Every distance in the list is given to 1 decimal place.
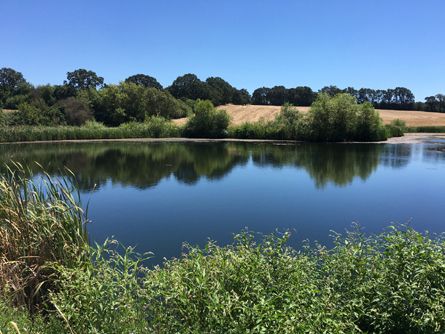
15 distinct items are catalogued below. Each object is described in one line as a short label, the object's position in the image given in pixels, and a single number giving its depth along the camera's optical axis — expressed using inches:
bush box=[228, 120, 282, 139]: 2212.6
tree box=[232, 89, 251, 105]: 3912.4
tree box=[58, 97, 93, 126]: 2635.3
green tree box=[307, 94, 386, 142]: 1925.4
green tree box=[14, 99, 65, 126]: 2409.0
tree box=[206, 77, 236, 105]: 3705.7
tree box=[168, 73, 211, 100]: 3744.3
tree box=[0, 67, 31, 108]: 3404.0
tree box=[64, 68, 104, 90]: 4092.0
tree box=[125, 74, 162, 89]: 4365.2
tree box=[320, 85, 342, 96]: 4047.7
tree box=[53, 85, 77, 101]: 3115.2
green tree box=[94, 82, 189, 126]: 2770.7
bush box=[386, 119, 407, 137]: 2252.7
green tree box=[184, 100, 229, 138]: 2317.9
